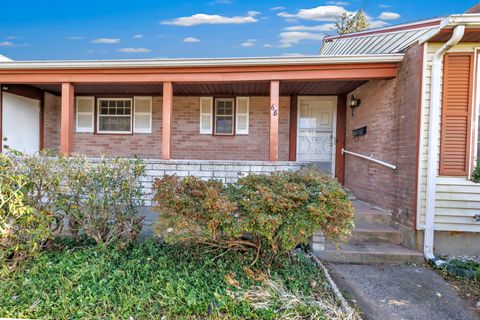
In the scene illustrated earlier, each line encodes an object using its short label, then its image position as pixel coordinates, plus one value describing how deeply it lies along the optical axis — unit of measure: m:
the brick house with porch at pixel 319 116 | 3.86
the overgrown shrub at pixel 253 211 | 2.55
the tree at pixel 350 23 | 18.39
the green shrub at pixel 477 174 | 3.18
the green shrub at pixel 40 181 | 3.10
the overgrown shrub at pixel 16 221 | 2.69
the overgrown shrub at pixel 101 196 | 3.26
